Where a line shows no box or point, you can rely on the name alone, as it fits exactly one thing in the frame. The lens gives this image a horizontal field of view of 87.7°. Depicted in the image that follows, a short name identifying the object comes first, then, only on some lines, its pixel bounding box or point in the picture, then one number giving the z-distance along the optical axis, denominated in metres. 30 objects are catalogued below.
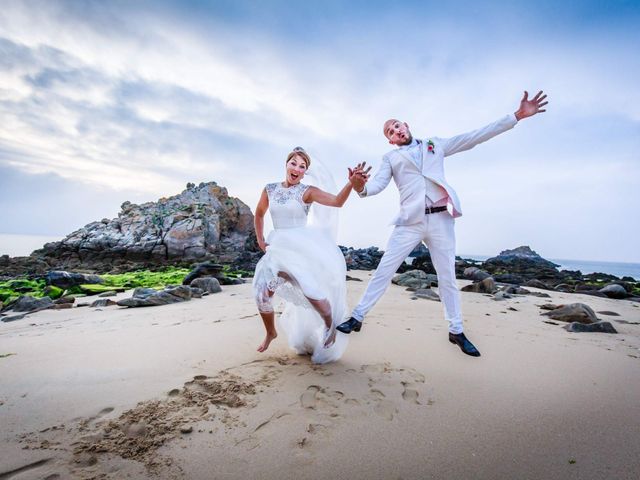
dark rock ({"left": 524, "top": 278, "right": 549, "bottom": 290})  11.38
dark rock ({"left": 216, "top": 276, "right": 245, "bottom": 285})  9.84
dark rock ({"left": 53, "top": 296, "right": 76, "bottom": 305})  6.83
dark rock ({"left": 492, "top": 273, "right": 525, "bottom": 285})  12.82
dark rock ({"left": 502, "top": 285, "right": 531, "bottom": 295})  8.85
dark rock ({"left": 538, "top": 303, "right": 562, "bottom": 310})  6.26
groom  3.96
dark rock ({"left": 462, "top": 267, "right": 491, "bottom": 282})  13.32
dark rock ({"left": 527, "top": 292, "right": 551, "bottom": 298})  8.59
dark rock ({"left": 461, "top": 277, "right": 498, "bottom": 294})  8.92
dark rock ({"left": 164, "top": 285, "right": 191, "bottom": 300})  6.86
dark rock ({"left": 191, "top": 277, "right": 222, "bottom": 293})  8.25
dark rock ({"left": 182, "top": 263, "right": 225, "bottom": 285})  10.27
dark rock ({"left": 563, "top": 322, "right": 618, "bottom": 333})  4.60
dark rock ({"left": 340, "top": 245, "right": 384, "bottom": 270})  20.86
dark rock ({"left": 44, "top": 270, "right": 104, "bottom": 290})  9.60
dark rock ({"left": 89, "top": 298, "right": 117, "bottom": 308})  6.54
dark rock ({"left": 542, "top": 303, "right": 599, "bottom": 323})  5.09
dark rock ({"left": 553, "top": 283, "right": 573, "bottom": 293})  10.65
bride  3.17
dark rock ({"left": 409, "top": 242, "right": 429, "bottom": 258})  36.35
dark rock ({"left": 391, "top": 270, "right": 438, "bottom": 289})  9.88
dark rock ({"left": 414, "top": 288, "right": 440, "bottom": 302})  7.32
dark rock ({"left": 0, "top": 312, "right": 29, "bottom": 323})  5.54
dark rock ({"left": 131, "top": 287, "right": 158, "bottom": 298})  6.50
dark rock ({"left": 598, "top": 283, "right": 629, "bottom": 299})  8.95
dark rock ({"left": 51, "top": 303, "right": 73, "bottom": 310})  6.46
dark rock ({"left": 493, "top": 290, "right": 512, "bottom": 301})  7.64
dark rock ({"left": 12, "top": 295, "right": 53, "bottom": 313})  6.46
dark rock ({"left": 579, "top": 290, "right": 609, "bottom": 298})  9.38
